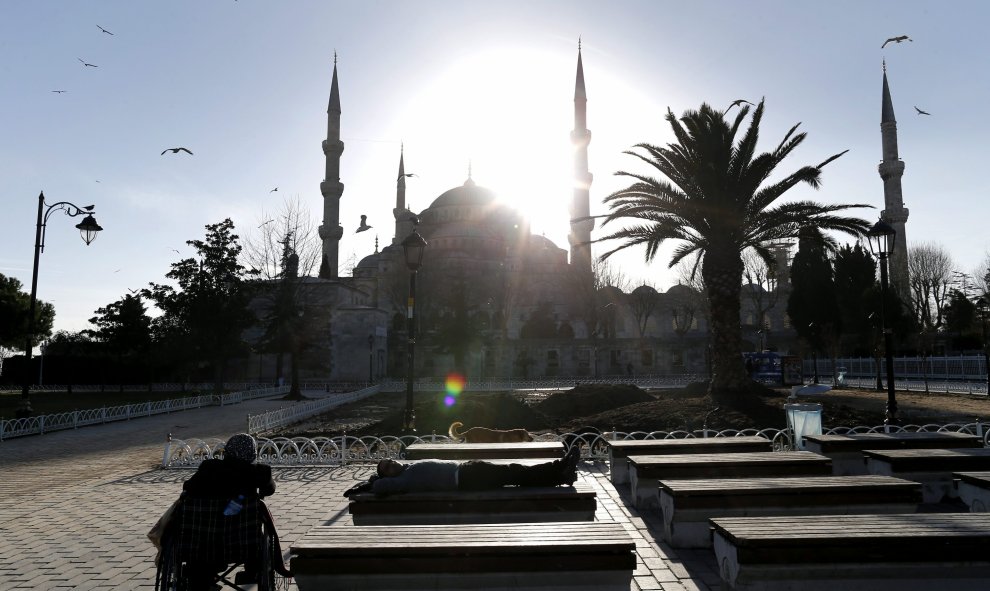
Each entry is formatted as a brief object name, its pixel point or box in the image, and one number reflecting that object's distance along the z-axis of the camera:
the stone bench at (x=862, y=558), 3.33
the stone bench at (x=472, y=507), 4.73
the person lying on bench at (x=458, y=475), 4.87
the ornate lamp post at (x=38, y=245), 14.13
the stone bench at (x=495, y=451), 6.77
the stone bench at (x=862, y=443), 7.20
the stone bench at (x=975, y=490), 5.12
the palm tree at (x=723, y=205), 14.91
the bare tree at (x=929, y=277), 44.69
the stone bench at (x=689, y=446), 6.96
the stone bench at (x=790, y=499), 4.78
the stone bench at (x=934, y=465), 6.18
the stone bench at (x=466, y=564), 3.36
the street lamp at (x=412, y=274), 10.34
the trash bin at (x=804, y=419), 8.59
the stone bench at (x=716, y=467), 5.86
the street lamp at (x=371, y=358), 37.32
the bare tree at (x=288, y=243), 28.61
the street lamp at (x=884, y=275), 10.43
